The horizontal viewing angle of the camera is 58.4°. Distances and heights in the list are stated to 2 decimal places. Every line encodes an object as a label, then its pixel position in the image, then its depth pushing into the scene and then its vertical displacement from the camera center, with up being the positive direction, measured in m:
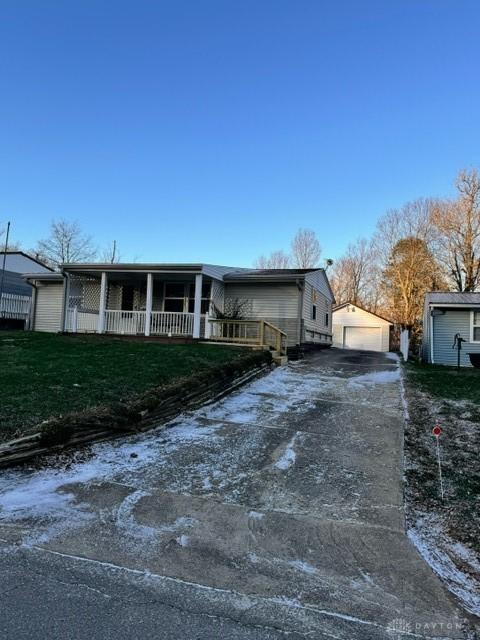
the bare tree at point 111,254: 47.94 +9.52
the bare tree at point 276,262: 41.86 +8.37
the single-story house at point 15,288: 20.00 +2.51
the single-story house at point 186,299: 15.85 +1.81
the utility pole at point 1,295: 19.50 +1.79
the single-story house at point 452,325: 16.48 +1.10
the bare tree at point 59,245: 43.38 +9.26
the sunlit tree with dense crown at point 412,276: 33.47 +6.02
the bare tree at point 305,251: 39.88 +9.05
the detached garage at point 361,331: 31.09 +1.34
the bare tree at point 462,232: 30.81 +8.96
